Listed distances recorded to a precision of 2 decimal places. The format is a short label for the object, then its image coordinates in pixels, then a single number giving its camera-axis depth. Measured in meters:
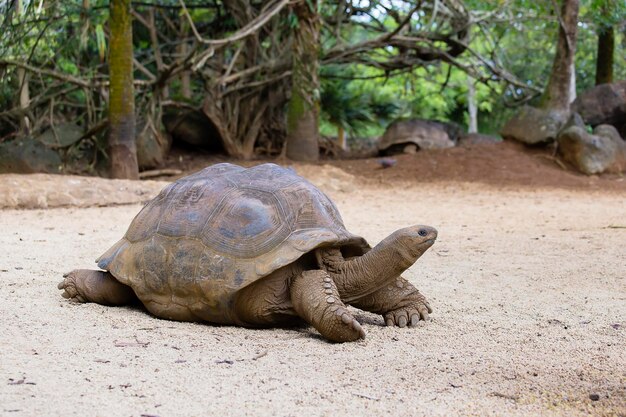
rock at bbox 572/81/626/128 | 13.57
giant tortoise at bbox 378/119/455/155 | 15.05
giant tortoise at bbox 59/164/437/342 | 3.54
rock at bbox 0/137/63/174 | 11.16
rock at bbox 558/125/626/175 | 12.05
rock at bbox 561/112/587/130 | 12.54
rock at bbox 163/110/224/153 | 13.91
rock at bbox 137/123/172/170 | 12.26
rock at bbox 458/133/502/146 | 15.73
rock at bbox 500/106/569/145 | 12.85
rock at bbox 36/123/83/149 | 12.14
